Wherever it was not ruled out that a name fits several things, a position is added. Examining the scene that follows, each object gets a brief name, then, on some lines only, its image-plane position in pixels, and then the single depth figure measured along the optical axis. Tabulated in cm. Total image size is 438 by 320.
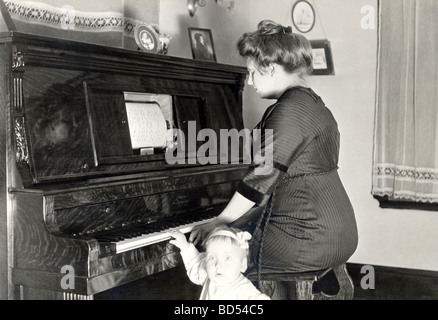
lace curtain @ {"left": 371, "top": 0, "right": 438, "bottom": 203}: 440
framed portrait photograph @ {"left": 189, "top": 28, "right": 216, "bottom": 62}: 409
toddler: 233
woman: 245
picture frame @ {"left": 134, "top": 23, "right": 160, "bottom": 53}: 329
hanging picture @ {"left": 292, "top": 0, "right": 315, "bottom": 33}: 480
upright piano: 235
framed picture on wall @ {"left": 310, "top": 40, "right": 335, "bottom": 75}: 474
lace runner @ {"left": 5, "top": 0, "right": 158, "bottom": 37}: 291
